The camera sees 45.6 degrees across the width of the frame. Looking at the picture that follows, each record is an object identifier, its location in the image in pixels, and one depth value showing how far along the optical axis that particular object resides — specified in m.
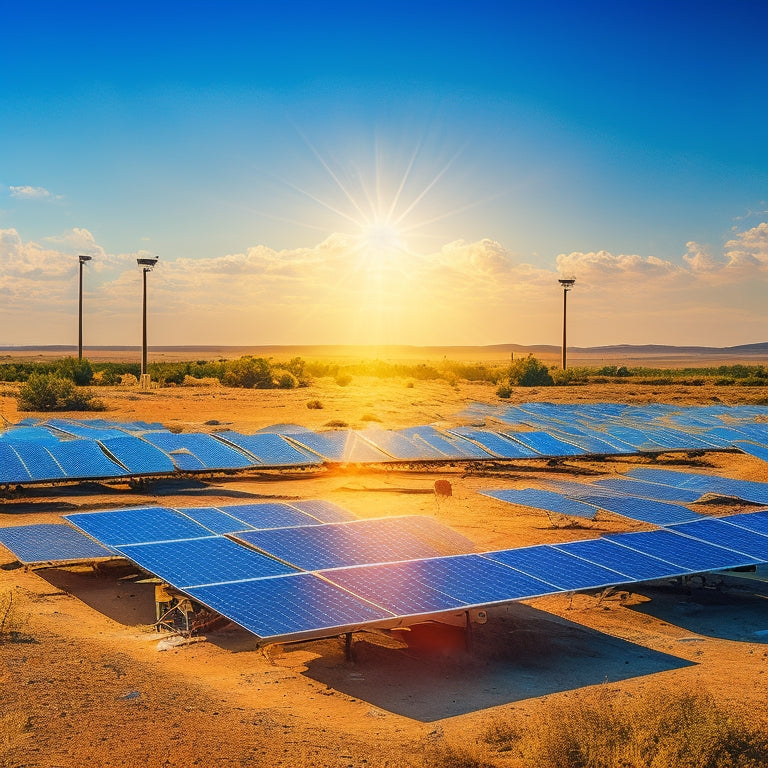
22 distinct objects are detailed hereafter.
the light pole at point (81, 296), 78.31
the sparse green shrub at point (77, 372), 70.01
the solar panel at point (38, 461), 24.84
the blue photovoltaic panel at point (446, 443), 31.64
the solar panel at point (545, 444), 33.22
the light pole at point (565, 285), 81.75
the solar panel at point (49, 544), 16.72
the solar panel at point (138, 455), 26.39
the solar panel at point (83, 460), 25.25
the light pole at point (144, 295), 62.28
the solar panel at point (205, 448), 27.97
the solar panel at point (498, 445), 32.31
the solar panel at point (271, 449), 28.84
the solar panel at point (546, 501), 21.56
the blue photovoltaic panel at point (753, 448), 31.99
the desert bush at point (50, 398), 49.28
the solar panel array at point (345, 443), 26.42
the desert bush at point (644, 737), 9.10
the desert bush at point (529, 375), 81.88
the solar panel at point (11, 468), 24.62
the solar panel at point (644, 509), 19.88
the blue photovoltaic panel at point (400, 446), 30.98
